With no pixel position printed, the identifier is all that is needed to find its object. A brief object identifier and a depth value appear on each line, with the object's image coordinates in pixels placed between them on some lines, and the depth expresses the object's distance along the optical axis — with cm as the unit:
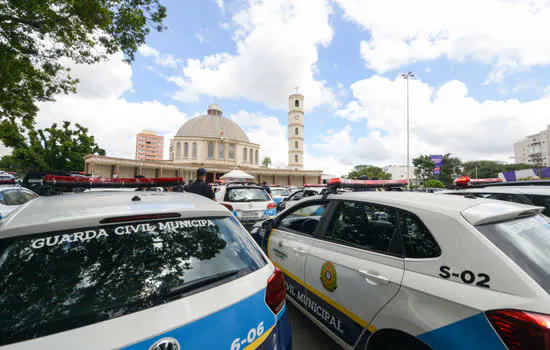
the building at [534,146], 8506
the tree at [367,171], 6894
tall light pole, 2944
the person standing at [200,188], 582
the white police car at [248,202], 695
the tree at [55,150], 3253
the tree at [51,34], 709
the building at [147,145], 13712
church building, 4518
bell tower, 5931
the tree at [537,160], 6596
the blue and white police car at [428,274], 129
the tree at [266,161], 9227
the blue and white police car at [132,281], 98
